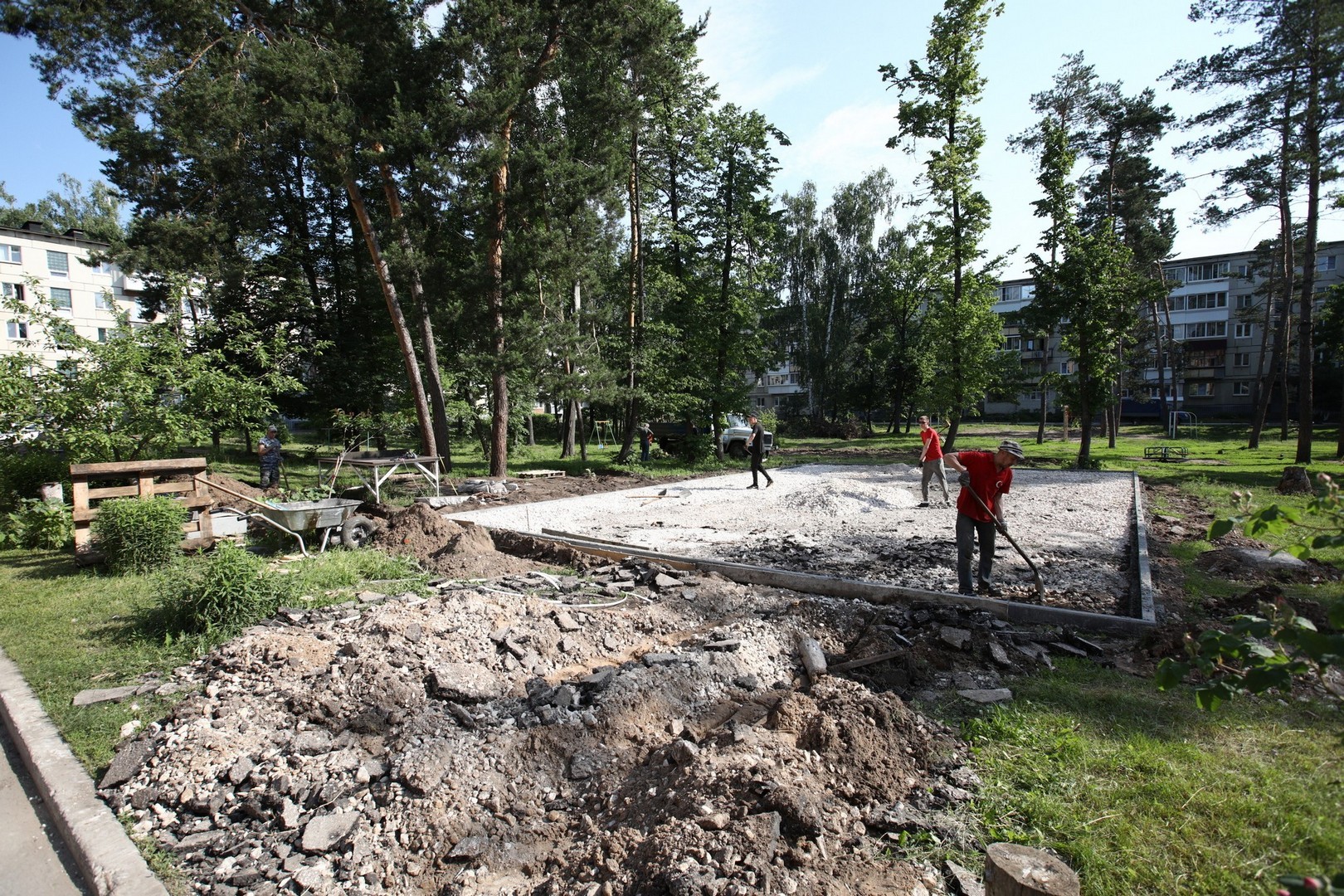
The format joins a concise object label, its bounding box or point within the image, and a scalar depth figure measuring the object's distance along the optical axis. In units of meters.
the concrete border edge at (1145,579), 5.88
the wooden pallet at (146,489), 8.06
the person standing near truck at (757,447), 15.77
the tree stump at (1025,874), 2.16
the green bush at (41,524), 9.09
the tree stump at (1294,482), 13.13
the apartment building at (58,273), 38.72
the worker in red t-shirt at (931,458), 12.35
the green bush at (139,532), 7.70
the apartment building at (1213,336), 49.60
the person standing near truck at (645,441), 22.66
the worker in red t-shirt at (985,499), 6.49
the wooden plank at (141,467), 8.00
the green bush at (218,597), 5.56
